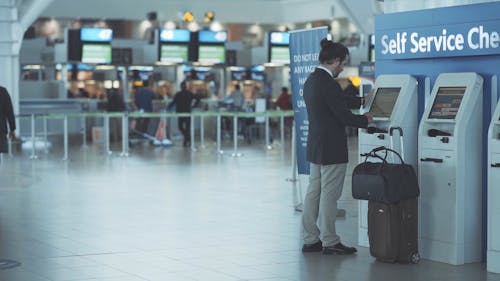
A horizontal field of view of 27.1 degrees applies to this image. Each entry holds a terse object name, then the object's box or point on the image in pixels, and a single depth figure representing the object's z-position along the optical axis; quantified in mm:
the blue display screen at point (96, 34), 28172
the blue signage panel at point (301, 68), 11211
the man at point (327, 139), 8367
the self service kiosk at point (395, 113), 8422
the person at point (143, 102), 26641
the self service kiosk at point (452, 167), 7961
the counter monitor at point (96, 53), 28219
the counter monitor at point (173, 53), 29297
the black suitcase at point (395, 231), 7953
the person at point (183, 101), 25438
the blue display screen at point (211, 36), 29703
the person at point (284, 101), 28250
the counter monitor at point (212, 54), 29812
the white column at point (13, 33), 24703
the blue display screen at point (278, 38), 30547
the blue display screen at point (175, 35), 29172
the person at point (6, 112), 12289
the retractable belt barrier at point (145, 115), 21558
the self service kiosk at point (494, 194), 7641
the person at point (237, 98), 28750
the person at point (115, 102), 26312
